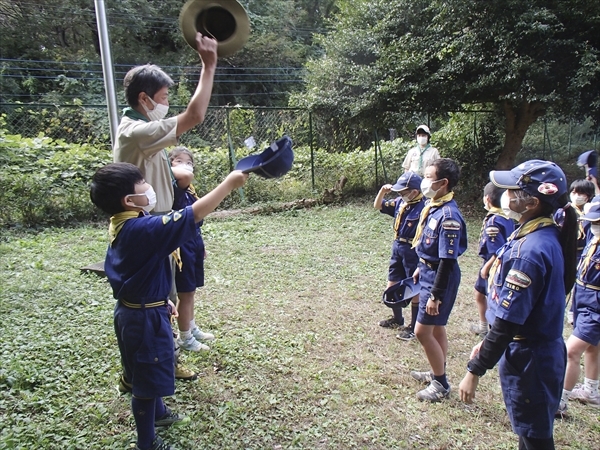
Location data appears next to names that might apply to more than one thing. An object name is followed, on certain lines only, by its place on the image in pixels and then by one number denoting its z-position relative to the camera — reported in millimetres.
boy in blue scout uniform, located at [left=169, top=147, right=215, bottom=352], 3430
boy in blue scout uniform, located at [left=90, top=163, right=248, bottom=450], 2041
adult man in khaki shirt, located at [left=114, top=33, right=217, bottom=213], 2252
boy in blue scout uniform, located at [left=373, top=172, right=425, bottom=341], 3932
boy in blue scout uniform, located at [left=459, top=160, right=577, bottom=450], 1945
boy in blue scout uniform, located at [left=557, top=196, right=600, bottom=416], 3072
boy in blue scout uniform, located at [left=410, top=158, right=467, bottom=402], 2965
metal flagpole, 3561
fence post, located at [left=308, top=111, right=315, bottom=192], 10820
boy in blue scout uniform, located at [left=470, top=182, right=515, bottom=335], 3846
